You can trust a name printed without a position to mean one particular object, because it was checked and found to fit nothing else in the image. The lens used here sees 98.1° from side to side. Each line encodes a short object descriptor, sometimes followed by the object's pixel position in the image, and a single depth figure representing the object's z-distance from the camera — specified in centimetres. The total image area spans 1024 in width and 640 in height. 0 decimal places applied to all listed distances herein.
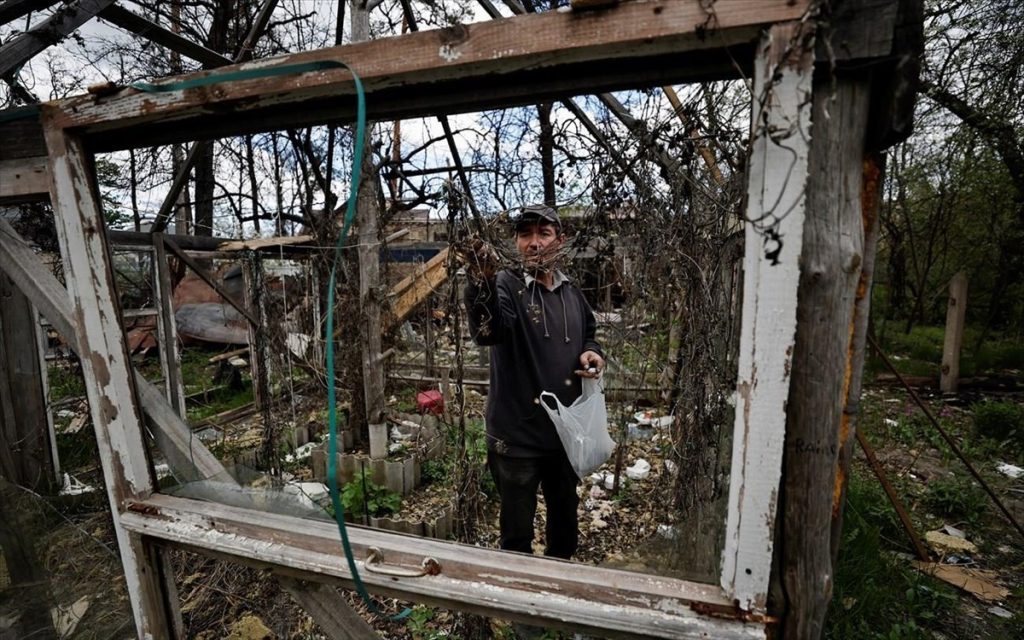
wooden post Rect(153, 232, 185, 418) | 454
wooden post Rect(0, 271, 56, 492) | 298
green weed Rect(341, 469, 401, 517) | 352
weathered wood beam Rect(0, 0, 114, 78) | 238
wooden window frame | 86
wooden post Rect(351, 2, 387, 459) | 398
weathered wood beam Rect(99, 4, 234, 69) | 280
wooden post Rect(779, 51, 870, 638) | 88
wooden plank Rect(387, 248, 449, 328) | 481
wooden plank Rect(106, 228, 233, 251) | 411
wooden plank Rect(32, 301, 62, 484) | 318
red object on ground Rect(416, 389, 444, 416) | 429
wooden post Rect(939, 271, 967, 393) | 594
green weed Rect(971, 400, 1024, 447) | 444
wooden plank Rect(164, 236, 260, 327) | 444
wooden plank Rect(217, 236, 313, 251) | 448
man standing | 205
